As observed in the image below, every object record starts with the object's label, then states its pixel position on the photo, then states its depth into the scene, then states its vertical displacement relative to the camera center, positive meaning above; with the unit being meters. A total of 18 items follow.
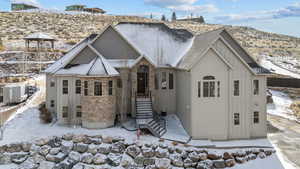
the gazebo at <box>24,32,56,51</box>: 32.92 +7.11
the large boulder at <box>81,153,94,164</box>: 13.67 -4.54
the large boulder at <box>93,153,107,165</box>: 13.61 -4.58
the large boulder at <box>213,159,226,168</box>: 13.48 -4.82
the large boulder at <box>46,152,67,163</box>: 13.71 -4.52
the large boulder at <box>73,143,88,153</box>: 14.25 -4.04
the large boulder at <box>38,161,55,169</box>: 13.33 -4.84
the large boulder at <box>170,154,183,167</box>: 13.51 -4.60
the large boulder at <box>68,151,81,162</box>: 13.75 -4.45
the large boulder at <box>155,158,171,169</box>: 13.37 -4.75
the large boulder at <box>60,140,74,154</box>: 14.15 -3.99
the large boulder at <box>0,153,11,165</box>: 13.55 -4.52
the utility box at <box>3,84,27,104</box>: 21.97 -0.91
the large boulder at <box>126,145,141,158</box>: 13.87 -4.16
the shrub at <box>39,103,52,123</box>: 17.50 -2.49
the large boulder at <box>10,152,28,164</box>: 13.59 -4.45
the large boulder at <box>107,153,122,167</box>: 13.51 -4.57
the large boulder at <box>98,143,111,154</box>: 14.14 -4.11
